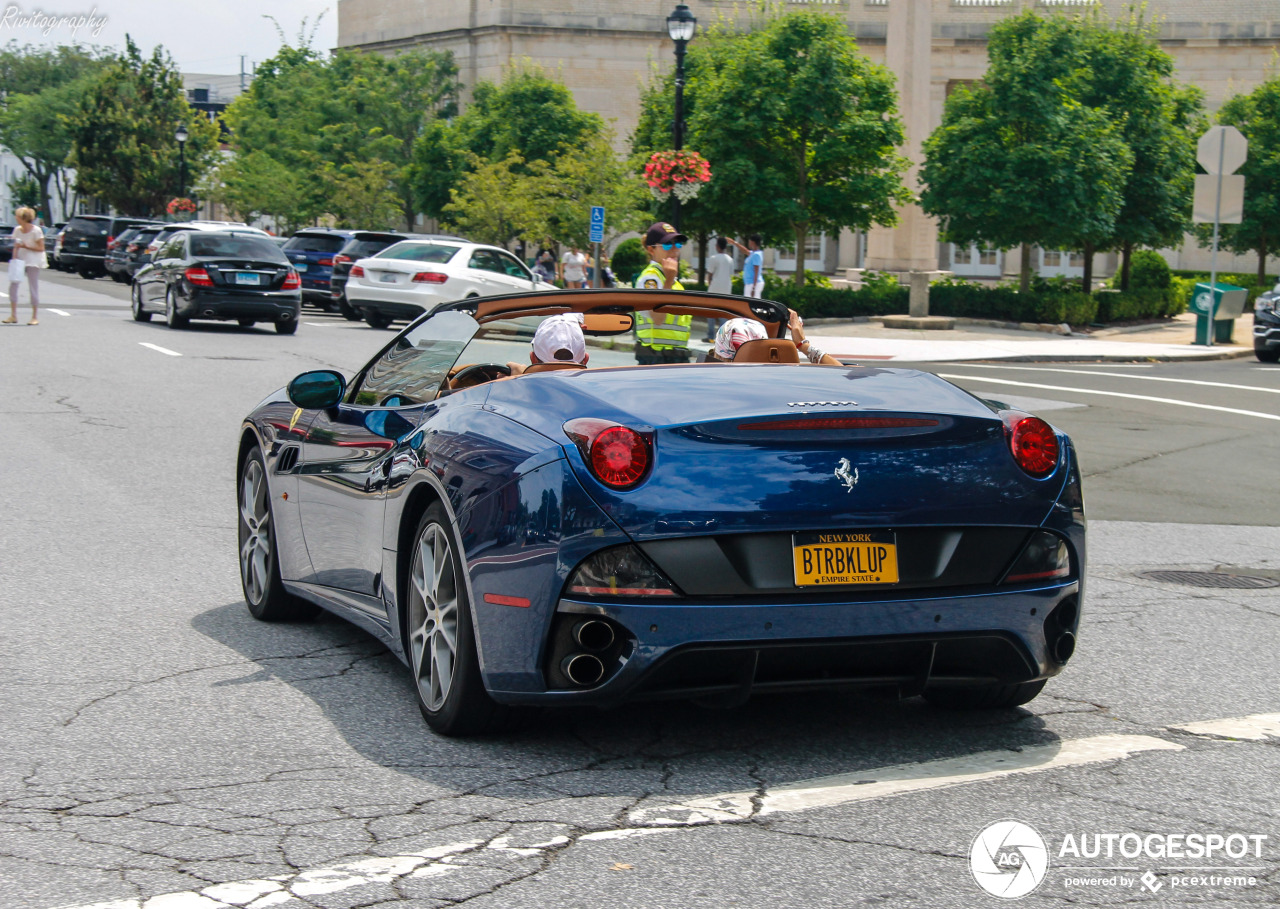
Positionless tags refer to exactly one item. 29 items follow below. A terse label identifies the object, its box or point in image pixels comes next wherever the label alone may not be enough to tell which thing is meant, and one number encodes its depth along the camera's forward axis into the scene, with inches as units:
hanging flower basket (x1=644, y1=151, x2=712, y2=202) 1195.9
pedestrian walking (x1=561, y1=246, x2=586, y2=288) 1526.8
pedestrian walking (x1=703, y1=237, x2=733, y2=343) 1068.5
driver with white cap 244.1
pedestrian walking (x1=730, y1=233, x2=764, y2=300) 1122.0
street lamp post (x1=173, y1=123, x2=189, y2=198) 2726.4
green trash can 1219.9
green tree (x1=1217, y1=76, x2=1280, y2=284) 1812.3
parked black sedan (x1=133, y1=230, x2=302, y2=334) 1042.7
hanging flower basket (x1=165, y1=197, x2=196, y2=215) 2859.3
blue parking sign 1403.8
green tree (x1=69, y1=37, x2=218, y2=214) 3314.5
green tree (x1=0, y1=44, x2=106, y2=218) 3907.5
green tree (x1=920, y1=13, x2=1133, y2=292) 1333.7
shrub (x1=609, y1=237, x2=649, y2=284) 2178.9
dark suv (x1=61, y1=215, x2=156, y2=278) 2080.5
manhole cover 322.0
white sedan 1115.9
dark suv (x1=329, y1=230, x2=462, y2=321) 1279.5
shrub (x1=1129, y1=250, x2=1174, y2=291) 1664.6
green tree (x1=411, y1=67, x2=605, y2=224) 2311.8
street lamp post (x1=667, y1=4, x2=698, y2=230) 1115.9
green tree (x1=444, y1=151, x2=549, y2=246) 1734.7
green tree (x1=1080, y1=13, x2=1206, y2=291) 1483.8
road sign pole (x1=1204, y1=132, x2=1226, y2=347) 1154.7
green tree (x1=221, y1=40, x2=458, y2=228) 2539.4
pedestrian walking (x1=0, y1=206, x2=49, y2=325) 997.1
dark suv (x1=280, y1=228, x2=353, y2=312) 1406.3
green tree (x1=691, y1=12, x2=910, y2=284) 1467.8
